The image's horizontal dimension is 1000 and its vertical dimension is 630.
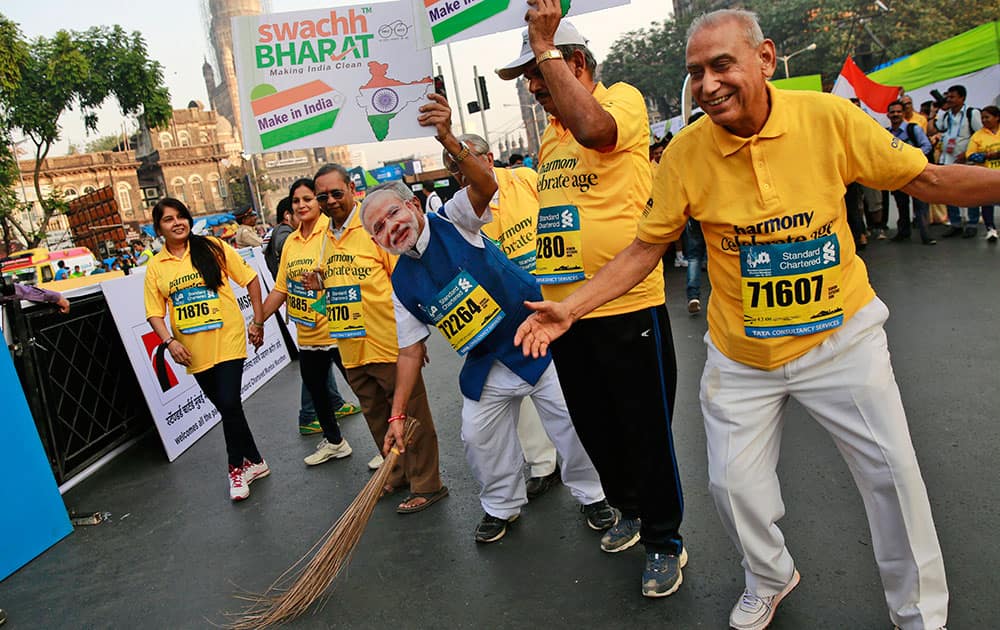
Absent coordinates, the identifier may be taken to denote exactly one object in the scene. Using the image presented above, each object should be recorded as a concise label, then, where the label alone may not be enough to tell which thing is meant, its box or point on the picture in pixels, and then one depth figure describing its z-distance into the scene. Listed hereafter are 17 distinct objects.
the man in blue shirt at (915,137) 9.98
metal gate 5.28
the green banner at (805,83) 17.29
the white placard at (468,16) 2.80
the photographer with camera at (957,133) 10.41
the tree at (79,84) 27.86
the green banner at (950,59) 12.80
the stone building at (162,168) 67.81
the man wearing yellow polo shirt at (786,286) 2.24
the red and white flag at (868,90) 14.69
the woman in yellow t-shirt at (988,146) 9.55
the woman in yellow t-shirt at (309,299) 5.15
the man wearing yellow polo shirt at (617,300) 2.94
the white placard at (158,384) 6.28
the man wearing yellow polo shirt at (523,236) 4.49
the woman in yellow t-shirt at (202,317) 5.15
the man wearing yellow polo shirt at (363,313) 4.62
